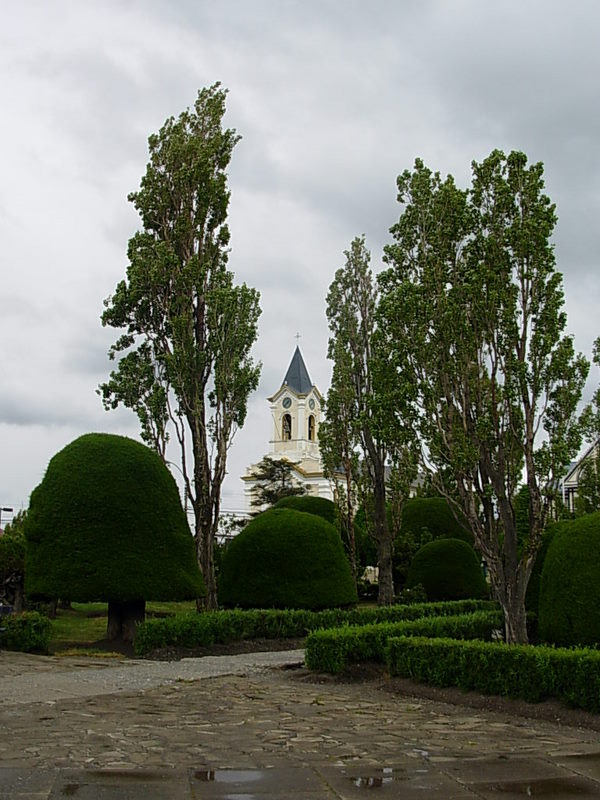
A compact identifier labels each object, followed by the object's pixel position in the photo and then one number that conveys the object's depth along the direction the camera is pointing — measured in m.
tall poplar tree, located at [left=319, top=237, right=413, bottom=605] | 23.16
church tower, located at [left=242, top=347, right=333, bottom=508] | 61.56
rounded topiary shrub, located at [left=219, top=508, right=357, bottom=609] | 17.44
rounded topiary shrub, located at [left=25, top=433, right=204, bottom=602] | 14.04
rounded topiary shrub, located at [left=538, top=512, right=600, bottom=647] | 11.10
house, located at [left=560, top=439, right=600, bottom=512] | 23.35
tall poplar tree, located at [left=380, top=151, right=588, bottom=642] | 12.38
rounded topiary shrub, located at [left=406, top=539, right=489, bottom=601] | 22.66
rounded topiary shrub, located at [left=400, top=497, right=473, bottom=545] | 26.02
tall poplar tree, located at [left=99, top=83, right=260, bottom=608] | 17.84
